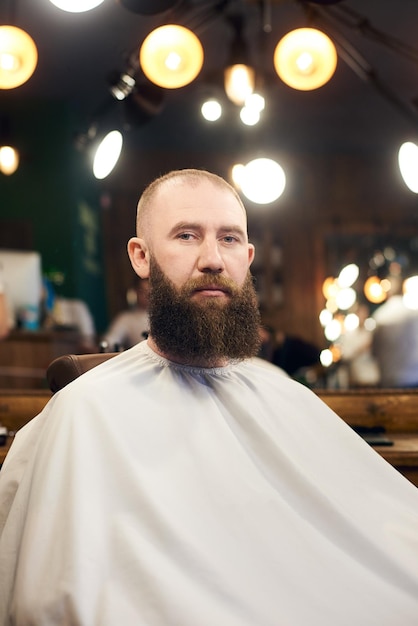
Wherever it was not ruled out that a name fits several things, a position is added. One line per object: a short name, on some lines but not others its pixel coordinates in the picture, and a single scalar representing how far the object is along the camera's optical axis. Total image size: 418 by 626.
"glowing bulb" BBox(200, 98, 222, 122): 4.35
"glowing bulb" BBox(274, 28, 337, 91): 3.09
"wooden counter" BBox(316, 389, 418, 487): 2.41
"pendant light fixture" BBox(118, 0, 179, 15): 2.79
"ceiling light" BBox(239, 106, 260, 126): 3.61
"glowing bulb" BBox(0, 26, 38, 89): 3.06
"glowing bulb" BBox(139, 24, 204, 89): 3.08
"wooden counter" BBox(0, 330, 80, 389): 5.11
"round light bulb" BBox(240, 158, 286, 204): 3.27
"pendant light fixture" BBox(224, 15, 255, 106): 3.81
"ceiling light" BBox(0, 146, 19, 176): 4.73
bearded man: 1.23
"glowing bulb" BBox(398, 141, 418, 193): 2.89
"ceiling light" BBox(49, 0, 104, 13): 2.40
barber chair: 1.71
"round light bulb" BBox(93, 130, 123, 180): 2.85
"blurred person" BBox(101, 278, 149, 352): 6.04
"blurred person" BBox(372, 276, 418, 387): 4.12
